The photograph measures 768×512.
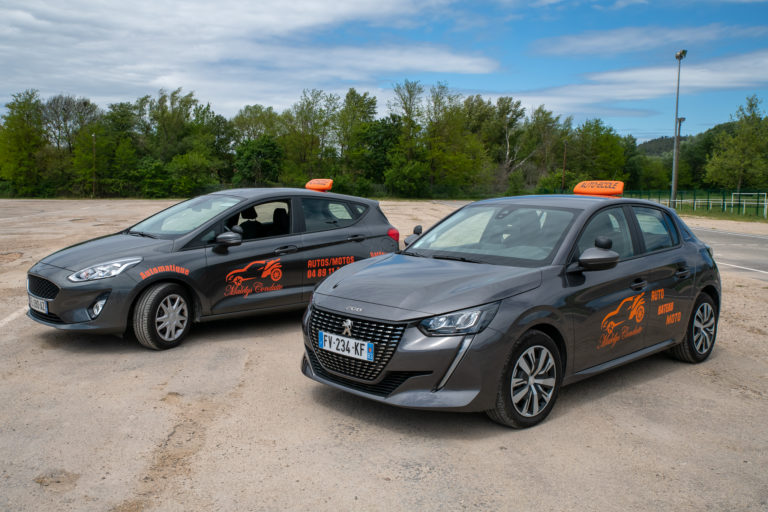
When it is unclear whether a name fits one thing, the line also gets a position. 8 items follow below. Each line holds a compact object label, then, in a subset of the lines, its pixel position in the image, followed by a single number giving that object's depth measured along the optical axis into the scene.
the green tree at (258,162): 77.38
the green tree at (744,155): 56.88
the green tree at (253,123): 94.31
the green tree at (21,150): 72.94
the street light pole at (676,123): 42.22
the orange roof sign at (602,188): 9.76
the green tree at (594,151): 103.56
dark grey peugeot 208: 4.14
